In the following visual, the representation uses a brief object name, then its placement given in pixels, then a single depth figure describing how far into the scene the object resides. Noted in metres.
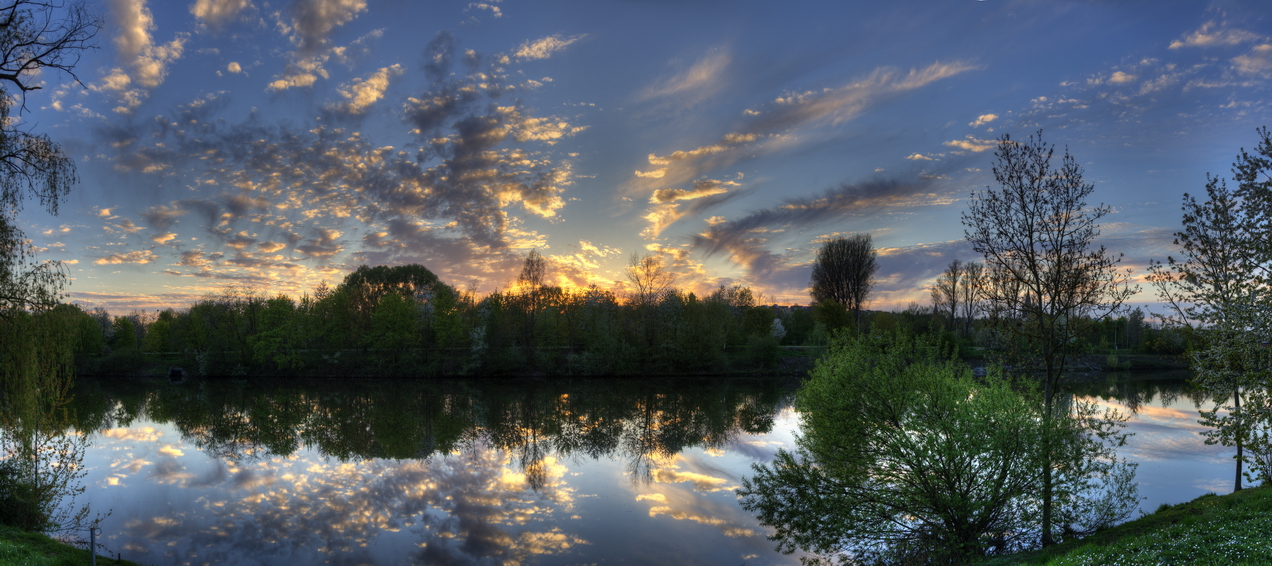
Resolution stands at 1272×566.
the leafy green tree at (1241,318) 10.80
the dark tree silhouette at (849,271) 61.59
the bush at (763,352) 60.41
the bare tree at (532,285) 58.56
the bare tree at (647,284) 57.47
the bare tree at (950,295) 68.88
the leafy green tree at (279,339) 61.91
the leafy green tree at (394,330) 60.88
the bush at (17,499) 12.33
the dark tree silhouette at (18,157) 11.55
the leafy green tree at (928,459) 11.08
